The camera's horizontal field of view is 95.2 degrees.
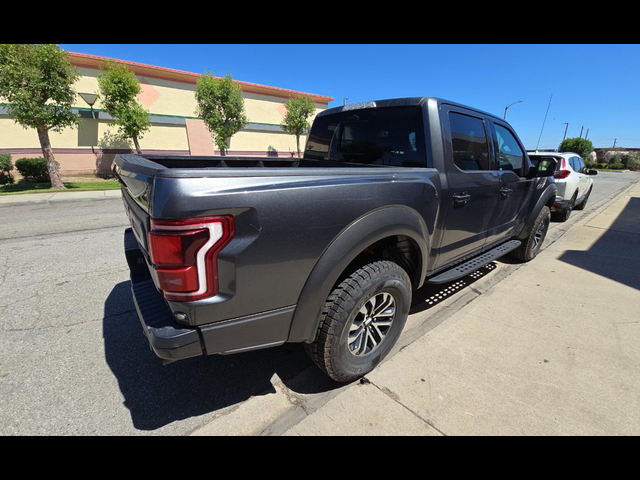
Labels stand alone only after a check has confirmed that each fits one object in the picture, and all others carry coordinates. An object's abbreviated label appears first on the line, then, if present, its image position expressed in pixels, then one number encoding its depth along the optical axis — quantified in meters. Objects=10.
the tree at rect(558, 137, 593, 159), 50.19
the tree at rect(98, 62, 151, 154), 13.65
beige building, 15.36
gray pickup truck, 1.32
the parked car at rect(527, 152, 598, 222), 6.83
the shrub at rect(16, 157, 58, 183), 13.59
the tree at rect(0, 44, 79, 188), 9.80
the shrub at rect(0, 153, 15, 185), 13.11
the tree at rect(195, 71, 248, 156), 16.70
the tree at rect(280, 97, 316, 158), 21.17
